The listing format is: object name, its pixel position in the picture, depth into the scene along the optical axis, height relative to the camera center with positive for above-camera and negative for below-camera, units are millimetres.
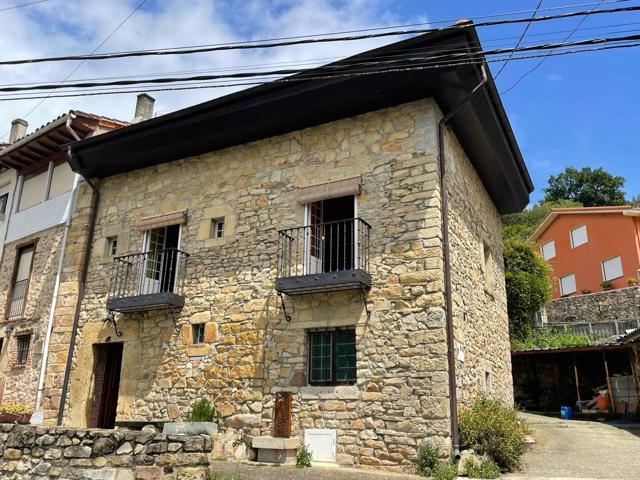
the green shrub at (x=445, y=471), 6895 -798
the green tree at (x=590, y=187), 42281 +16679
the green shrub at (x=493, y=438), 7781 -429
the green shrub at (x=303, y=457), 7900 -767
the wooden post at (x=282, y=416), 8477 -221
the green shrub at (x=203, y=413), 9094 -218
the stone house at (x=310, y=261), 8125 +2391
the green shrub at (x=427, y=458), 7211 -673
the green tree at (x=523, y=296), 20953 +4044
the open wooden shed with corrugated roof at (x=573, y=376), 15523 +986
